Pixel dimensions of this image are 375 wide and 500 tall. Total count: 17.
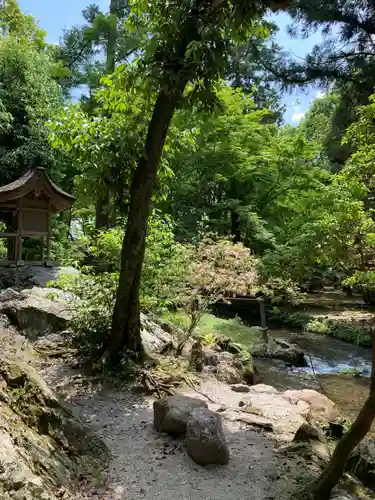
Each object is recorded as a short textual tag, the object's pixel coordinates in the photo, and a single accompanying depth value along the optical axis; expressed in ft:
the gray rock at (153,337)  23.00
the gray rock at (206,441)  12.76
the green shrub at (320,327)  46.83
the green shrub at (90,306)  20.62
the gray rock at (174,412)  14.08
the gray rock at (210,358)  24.85
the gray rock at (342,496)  10.61
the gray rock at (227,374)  23.49
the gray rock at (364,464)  13.30
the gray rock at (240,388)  22.00
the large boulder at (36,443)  8.14
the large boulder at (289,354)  34.91
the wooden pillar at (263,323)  37.84
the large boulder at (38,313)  22.62
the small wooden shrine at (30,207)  35.94
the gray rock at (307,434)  15.06
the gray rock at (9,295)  25.58
